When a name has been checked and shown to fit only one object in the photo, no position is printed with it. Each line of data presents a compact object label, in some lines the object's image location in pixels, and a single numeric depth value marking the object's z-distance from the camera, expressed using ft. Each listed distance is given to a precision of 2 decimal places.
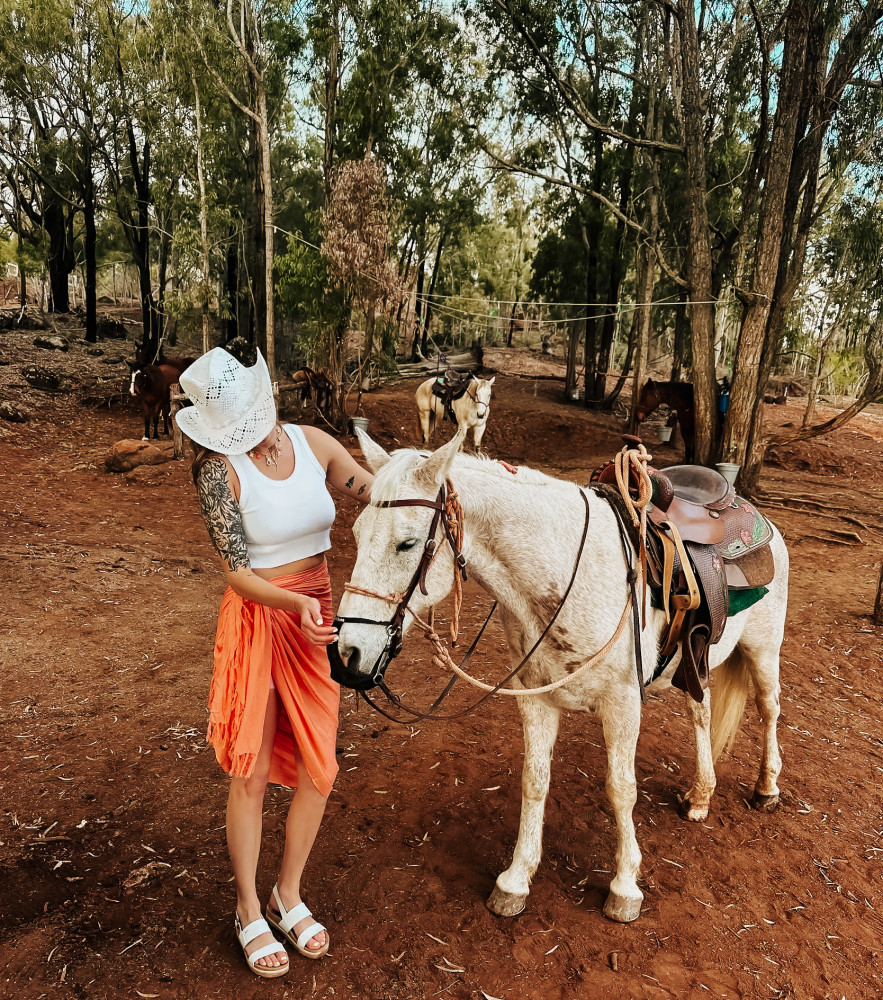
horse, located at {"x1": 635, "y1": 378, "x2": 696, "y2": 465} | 43.68
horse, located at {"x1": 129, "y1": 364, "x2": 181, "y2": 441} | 40.78
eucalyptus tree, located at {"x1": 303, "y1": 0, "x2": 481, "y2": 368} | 45.62
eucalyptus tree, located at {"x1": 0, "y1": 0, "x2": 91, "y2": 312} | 53.47
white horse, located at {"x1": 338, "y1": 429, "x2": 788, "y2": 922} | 6.17
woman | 6.50
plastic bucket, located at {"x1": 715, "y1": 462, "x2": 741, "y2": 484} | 31.40
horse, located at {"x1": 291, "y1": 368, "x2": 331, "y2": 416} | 48.08
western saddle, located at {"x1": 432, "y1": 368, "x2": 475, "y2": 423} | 44.01
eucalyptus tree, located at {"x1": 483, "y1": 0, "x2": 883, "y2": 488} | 30.58
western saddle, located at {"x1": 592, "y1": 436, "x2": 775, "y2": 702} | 8.13
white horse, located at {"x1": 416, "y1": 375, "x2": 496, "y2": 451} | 42.80
